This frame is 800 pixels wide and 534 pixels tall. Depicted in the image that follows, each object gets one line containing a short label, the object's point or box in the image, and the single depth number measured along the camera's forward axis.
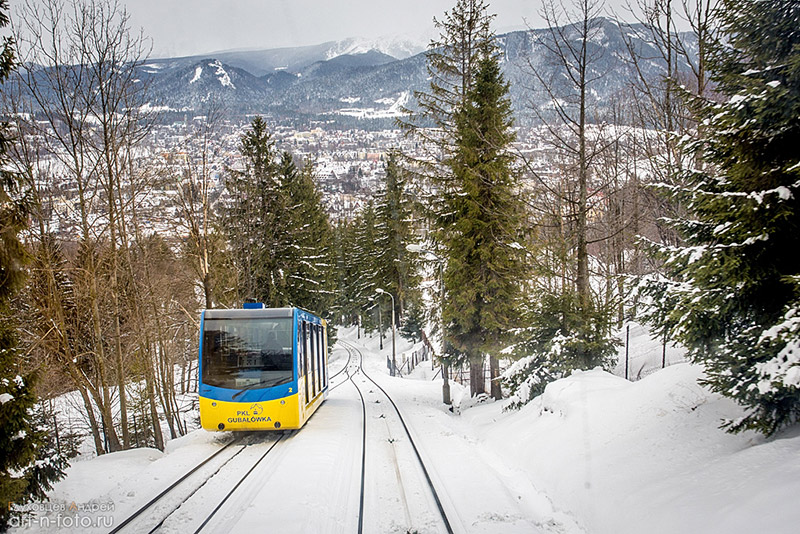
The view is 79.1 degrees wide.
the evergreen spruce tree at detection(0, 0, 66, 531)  5.71
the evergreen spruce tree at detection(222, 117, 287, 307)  22.20
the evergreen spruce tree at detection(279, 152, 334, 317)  26.77
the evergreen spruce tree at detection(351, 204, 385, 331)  46.19
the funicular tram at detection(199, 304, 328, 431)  10.88
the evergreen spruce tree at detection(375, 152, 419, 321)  39.62
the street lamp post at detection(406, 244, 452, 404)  17.81
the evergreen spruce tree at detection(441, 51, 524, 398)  16.02
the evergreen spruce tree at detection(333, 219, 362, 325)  58.19
